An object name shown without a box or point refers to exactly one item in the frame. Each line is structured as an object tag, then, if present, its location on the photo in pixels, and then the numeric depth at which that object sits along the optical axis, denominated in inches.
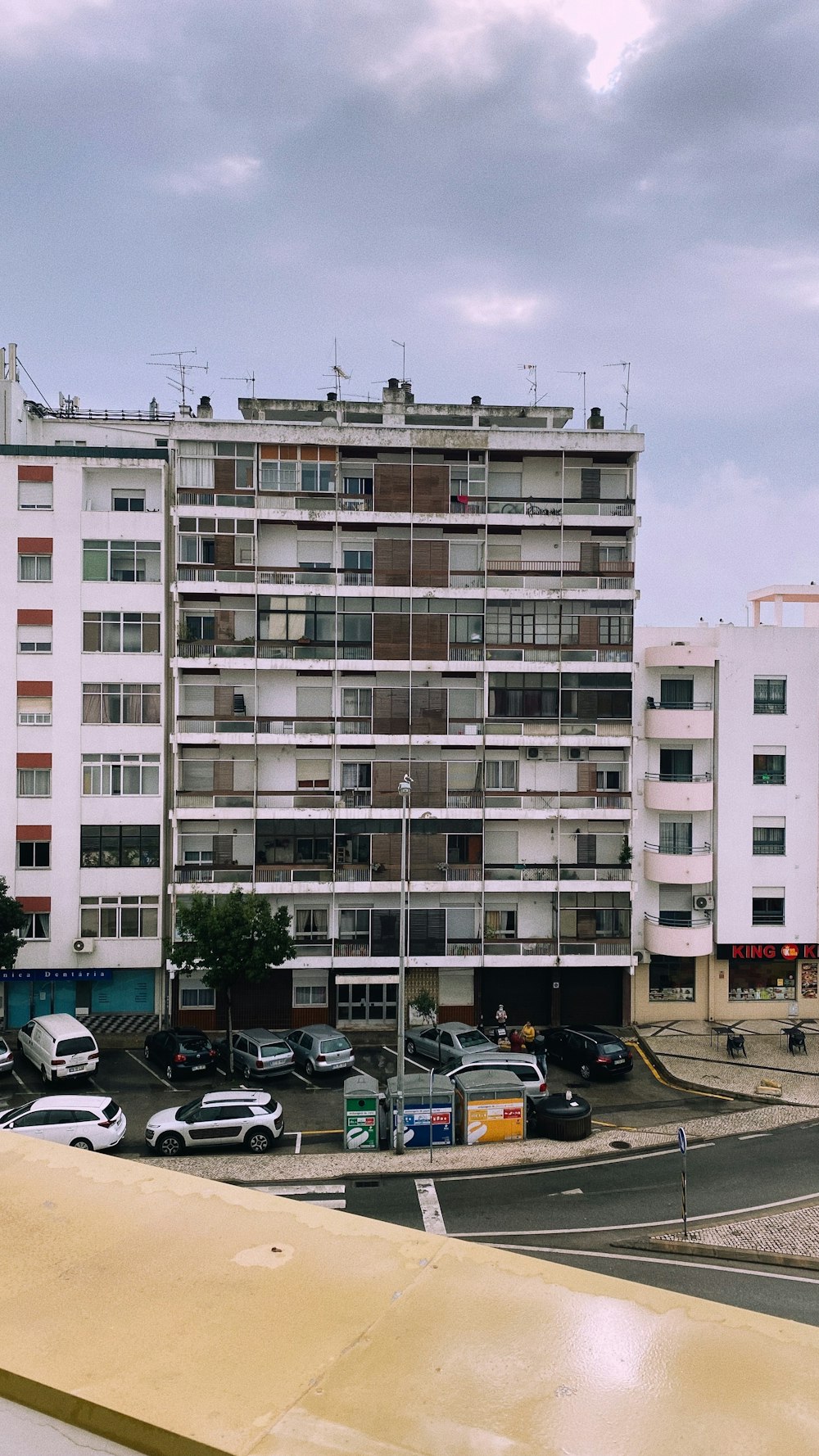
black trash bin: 1034.1
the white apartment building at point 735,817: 1541.6
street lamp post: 1006.4
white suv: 1002.7
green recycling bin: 1015.6
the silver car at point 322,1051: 1263.5
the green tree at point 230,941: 1295.5
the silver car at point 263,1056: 1246.9
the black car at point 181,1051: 1267.2
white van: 1211.2
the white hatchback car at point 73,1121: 958.4
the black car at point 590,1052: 1267.2
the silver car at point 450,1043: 1280.8
